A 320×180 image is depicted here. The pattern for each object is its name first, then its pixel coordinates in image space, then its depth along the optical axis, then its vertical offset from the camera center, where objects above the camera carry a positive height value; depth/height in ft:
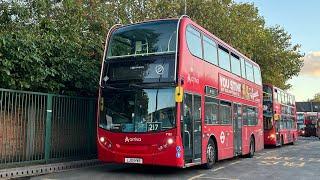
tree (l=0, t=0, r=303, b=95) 43.78 +11.89
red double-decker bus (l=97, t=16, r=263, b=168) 39.34 +3.15
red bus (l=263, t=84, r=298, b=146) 92.73 +3.00
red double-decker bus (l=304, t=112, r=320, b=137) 199.72 +2.14
